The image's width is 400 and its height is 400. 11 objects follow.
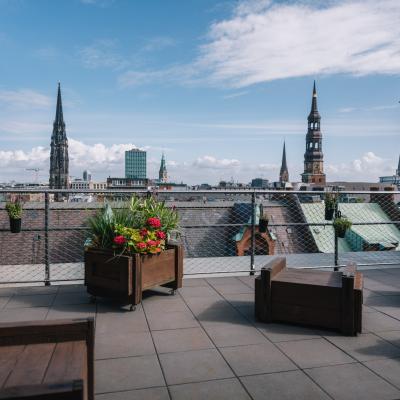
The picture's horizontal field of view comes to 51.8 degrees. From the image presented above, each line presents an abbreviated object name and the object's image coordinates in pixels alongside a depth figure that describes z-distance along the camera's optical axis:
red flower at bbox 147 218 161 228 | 4.89
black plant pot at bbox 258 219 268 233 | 6.34
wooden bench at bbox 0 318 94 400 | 1.93
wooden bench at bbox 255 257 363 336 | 3.83
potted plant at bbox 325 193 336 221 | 6.61
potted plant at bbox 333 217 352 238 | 6.09
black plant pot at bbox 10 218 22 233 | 5.41
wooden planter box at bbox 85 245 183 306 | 4.48
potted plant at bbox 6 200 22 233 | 5.42
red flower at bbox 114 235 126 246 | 4.58
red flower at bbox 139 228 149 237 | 4.79
